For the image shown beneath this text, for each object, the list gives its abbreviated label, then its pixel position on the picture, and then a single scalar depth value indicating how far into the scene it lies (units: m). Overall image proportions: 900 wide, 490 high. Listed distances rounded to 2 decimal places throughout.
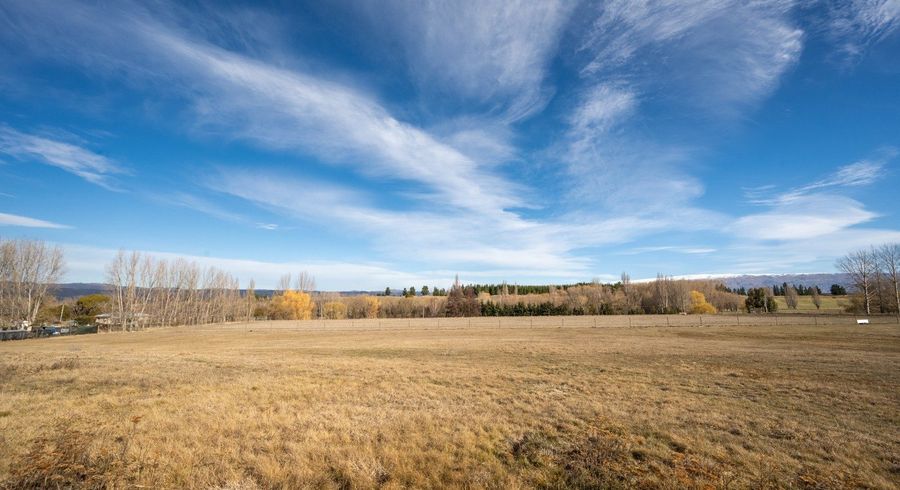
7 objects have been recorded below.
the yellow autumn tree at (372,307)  131.38
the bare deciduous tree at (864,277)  76.94
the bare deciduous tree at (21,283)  59.88
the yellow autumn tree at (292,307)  113.88
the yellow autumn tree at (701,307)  109.88
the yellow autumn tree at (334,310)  125.50
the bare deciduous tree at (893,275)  70.26
